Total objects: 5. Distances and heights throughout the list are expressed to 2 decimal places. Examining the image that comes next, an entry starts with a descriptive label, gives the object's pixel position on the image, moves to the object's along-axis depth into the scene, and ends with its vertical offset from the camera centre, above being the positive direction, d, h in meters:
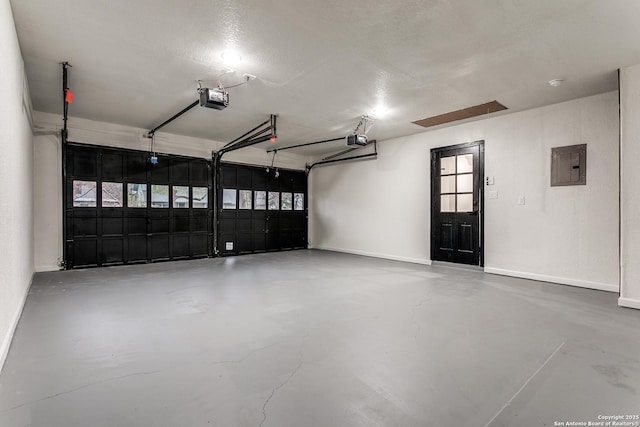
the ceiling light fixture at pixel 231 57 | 3.31 +1.71
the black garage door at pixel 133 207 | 5.78 +0.10
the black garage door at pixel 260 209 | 7.66 +0.07
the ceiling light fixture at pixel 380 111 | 5.02 +1.70
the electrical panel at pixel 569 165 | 4.50 +0.69
